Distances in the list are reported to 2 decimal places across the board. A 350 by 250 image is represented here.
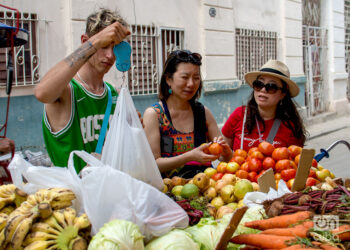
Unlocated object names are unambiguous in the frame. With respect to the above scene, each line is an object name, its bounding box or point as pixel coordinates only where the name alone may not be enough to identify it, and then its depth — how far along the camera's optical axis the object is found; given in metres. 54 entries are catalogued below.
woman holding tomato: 3.33
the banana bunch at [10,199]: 1.90
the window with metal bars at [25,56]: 5.84
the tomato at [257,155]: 3.18
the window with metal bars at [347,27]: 16.88
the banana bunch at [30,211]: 1.62
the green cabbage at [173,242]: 1.72
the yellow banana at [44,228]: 1.65
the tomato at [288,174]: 2.91
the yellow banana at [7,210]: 1.89
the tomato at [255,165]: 3.11
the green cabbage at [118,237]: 1.60
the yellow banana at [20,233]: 1.60
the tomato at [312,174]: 2.97
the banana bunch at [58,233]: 1.63
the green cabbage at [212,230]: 1.93
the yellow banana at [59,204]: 1.75
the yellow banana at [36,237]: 1.63
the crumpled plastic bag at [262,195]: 2.38
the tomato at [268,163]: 3.09
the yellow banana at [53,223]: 1.67
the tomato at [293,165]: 3.05
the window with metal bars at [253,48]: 10.92
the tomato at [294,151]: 3.22
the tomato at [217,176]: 3.13
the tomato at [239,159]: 3.28
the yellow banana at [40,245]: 1.59
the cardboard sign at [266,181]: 2.52
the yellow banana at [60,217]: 1.68
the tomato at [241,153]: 3.36
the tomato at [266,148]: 3.20
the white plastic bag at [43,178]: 1.88
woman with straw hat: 3.81
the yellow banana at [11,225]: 1.63
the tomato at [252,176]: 3.08
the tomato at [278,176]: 2.97
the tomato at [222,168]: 3.22
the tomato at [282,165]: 2.99
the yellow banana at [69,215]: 1.69
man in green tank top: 2.18
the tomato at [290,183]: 2.83
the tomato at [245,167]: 3.15
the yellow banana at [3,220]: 1.73
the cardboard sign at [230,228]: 1.79
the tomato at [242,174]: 3.06
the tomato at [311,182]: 2.79
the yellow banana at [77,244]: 1.64
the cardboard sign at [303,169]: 2.55
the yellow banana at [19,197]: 1.92
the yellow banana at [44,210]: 1.68
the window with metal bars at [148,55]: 7.94
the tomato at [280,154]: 3.09
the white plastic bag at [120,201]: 1.76
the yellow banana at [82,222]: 1.70
